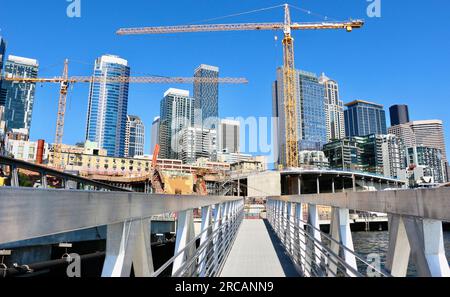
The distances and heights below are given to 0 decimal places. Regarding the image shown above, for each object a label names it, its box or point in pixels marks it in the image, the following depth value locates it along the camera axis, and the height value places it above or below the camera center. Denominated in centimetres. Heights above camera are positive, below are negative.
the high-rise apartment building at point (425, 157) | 17825 +2299
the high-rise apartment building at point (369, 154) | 16600 +2264
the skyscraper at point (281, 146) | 16912 +2805
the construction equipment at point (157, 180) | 7200 +395
